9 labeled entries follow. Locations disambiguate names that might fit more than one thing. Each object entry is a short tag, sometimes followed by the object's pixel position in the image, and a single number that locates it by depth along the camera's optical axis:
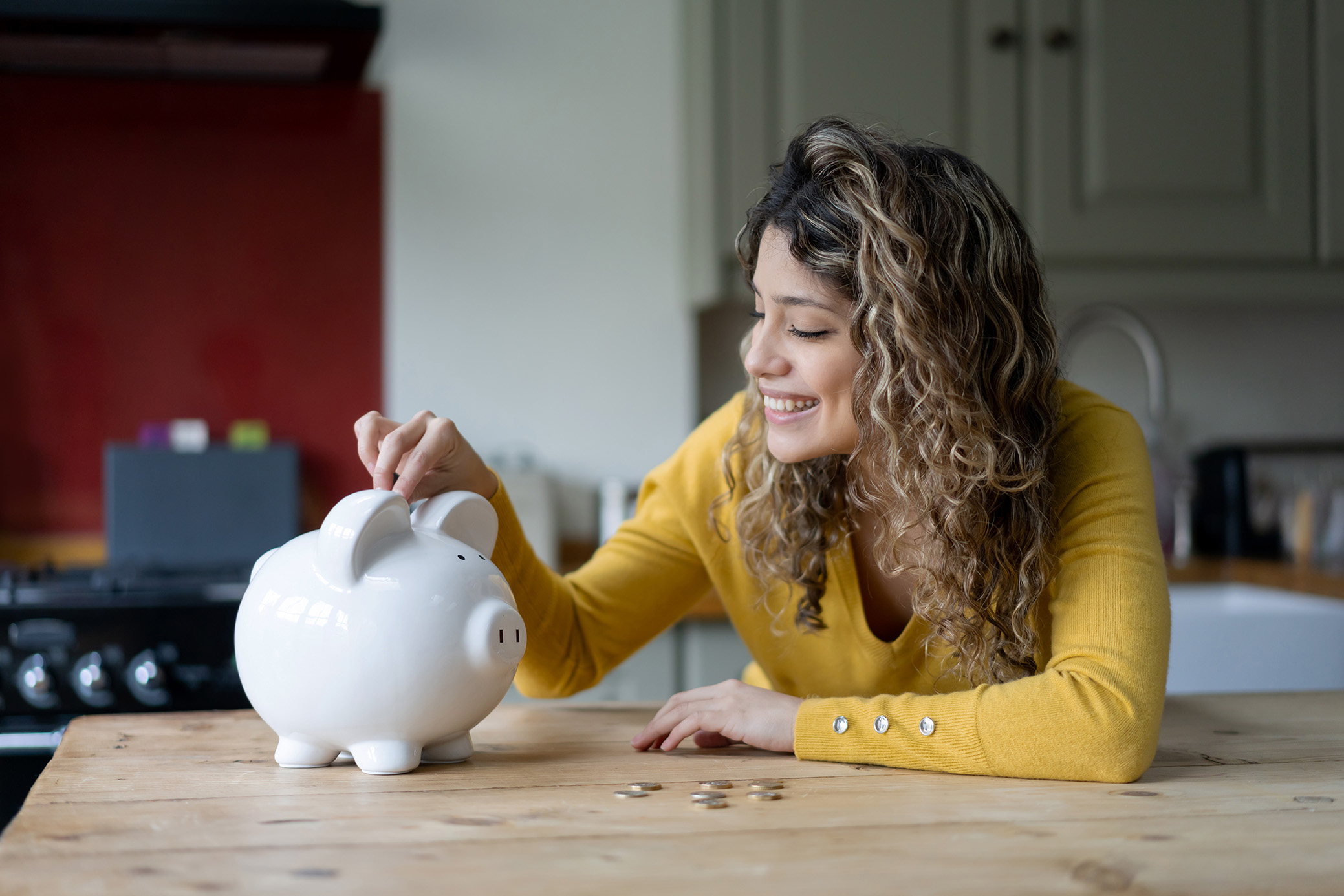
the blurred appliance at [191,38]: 2.01
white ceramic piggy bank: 0.86
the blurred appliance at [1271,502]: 2.63
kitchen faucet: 2.67
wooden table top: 0.68
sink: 2.14
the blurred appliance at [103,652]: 1.79
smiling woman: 0.97
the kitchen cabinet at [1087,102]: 2.28
